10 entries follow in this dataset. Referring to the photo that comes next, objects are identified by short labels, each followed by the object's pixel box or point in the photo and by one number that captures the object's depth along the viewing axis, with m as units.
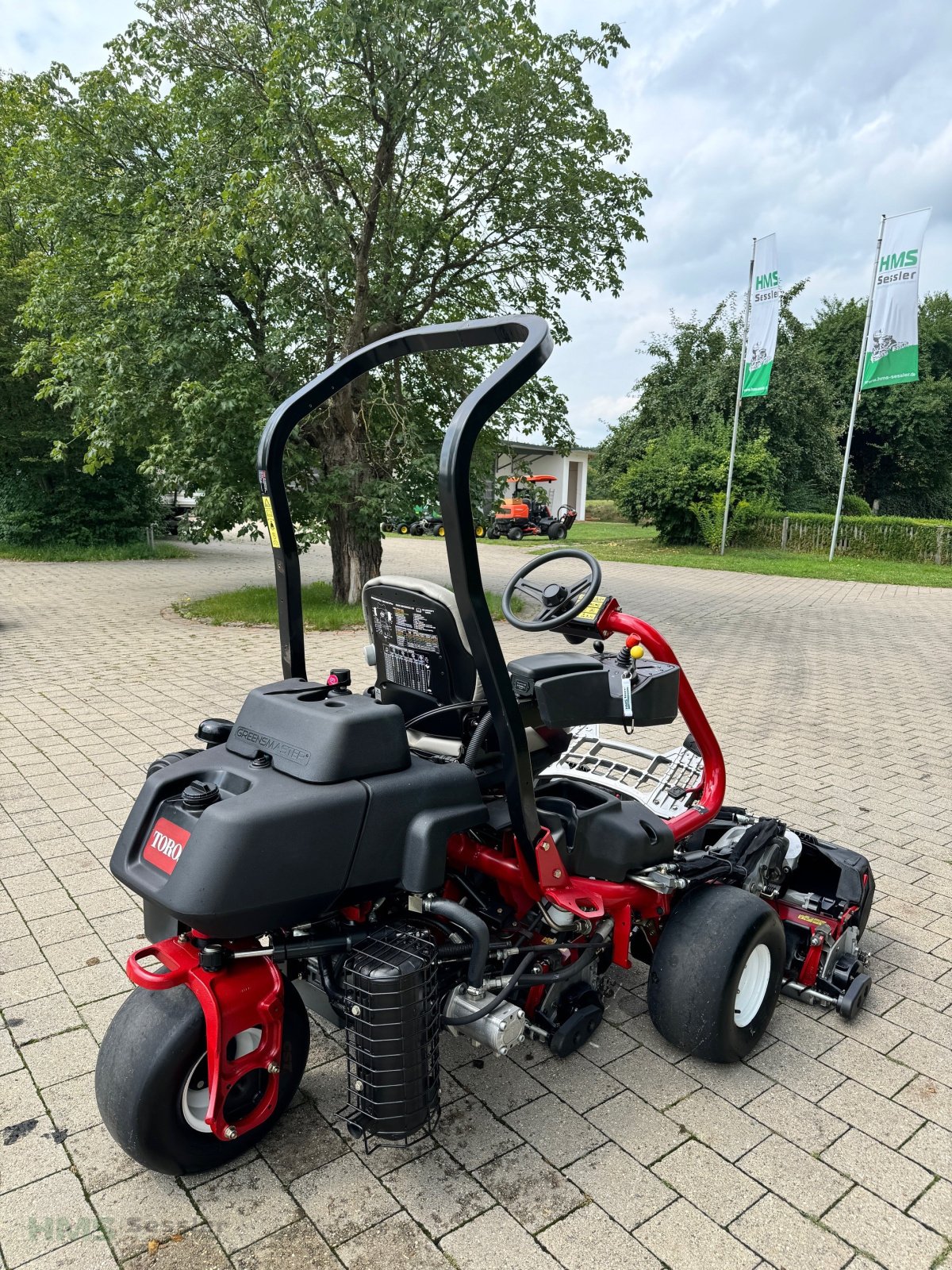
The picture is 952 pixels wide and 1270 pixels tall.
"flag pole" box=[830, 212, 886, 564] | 17.30
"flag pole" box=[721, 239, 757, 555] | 19.75
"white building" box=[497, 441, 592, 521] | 43.28
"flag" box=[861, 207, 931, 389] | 16.98
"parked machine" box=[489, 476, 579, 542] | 26.79
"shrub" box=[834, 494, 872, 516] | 27.70
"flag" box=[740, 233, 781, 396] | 19.31
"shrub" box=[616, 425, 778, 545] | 21.56
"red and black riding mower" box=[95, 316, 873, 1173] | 1.85
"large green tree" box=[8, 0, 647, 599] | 8.39
